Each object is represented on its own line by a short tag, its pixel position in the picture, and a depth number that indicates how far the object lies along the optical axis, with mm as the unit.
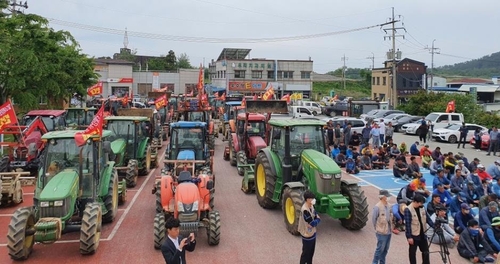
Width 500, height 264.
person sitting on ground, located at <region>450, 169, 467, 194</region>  12547
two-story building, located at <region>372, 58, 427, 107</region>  54844
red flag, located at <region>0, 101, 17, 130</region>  13195
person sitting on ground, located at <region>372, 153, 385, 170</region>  18031
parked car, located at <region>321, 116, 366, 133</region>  25789
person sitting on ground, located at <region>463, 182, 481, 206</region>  12203
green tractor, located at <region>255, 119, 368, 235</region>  9336
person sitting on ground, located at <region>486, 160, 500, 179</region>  14376
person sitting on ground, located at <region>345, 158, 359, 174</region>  16984
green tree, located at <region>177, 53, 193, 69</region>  92575
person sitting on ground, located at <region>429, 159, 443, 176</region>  15386
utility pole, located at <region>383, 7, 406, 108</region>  38572
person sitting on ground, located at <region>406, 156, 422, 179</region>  15516
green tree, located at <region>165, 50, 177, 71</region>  84962
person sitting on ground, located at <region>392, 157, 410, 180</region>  16016
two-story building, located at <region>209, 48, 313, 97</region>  56375
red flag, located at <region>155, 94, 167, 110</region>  23578
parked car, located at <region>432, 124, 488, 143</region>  25047
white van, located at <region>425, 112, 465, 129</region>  28489
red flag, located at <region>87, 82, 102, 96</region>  26469
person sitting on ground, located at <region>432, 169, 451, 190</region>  12000
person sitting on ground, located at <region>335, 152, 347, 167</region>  17797
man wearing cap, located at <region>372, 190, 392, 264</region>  7625
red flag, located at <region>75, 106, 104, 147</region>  8982
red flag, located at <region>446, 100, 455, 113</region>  29236
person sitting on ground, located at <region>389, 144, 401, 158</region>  19453
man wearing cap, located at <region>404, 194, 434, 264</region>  7504
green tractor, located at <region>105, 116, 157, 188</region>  13773
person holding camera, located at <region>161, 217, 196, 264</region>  5531
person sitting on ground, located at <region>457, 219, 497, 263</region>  8555
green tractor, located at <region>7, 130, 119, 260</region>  7707
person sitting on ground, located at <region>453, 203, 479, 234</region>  9539
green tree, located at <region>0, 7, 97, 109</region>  17578
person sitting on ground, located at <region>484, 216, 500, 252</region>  8688
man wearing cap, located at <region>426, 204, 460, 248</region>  9250
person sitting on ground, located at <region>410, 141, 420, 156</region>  19469
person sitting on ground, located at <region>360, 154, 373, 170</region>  17766
